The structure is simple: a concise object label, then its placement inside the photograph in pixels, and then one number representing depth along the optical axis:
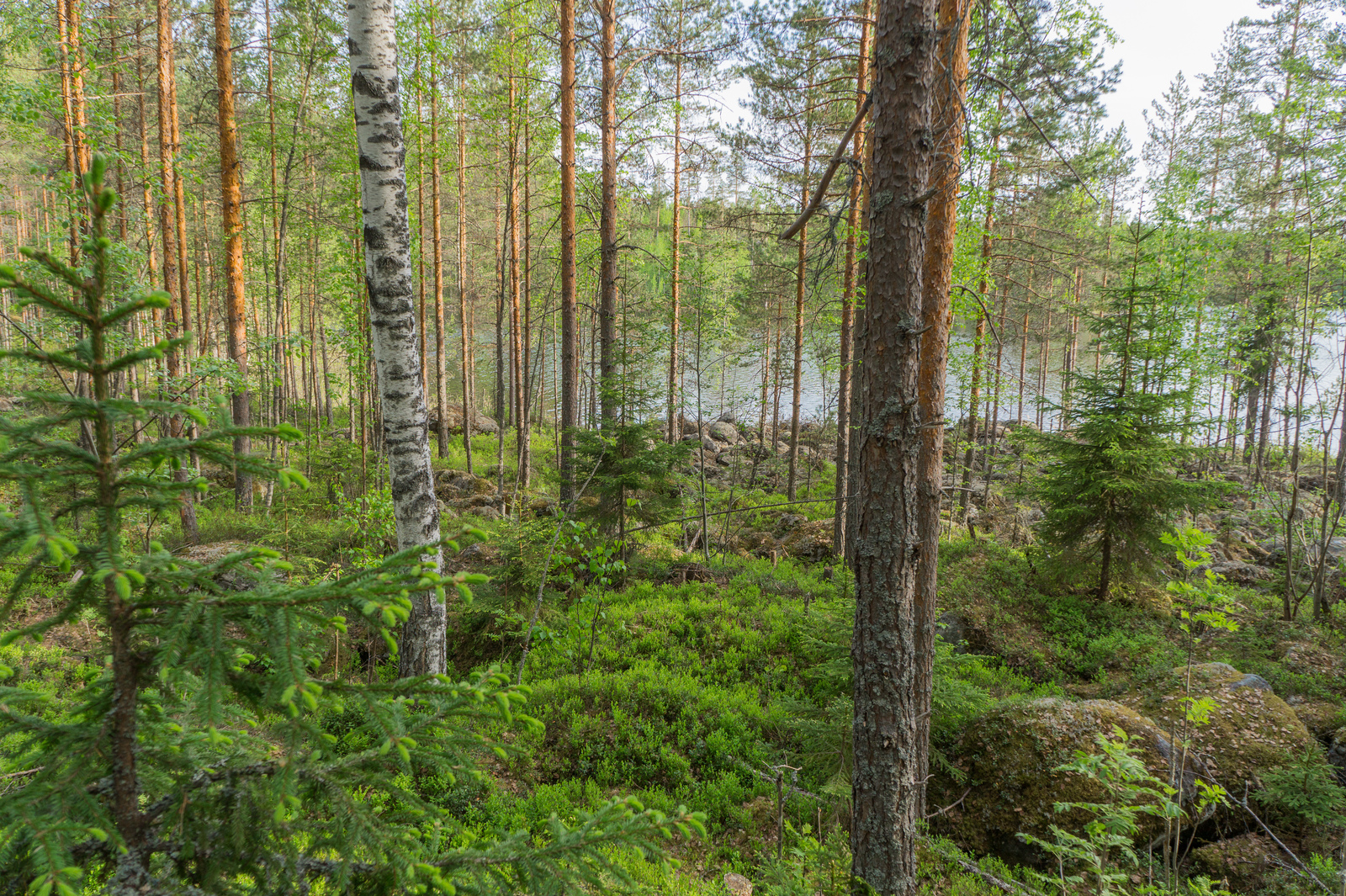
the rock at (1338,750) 4.93
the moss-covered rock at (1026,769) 4.46
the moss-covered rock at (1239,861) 4.06
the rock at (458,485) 13.80
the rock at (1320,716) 5.32
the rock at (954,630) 8.16
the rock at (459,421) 20.63
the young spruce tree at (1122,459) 8.23
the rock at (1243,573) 10.16
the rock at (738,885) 3.93
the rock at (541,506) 11.25
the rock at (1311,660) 6.46
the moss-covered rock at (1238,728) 4.76
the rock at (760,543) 13.36
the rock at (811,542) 12.80
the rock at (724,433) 27.12
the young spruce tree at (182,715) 1.15
